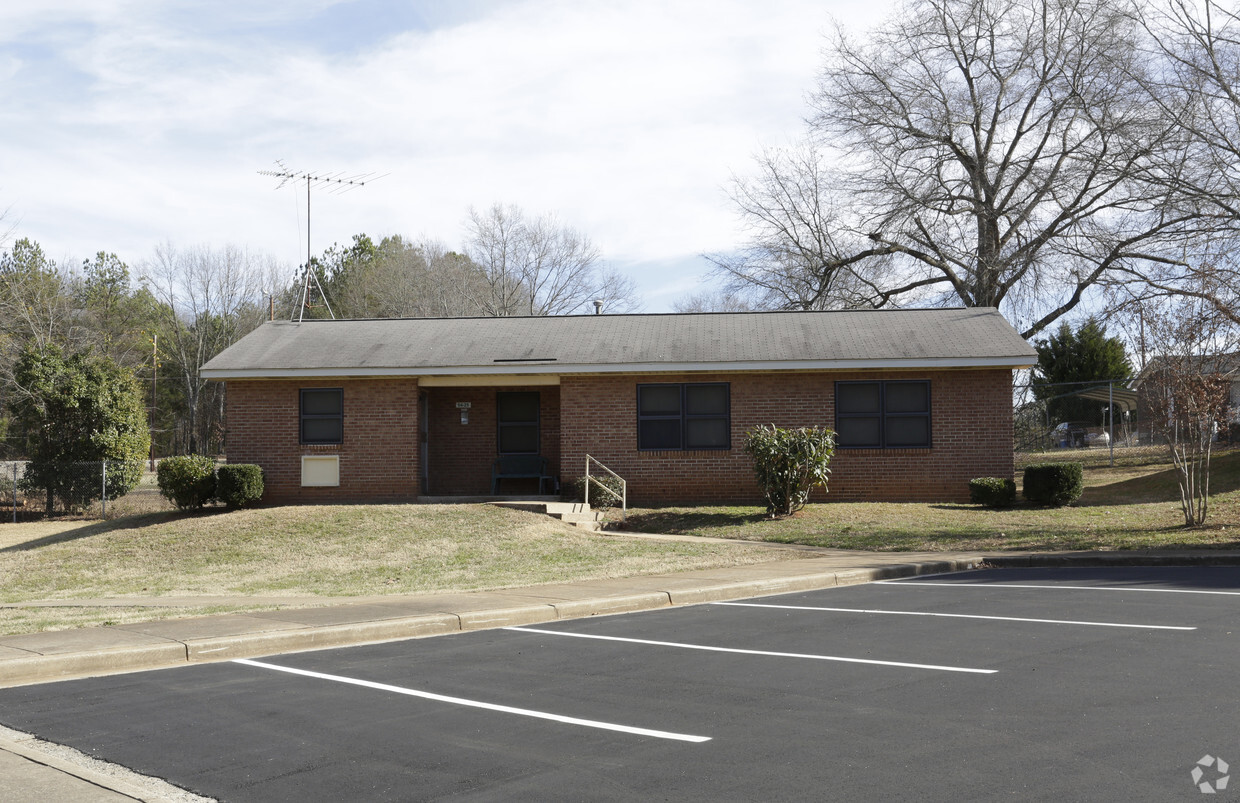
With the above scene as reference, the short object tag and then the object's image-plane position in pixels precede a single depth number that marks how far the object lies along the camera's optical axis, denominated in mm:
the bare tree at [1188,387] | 17531
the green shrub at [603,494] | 22094
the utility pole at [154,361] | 51147
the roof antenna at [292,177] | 30984
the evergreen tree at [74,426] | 26672
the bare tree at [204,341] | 57438
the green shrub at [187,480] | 22062
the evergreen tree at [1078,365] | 47906
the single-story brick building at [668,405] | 22484
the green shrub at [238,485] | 22016
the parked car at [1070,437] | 45494
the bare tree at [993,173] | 32312
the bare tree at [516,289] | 50781
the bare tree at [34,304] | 43062
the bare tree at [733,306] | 45381
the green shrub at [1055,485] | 21453
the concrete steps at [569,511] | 20328
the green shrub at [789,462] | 19781
